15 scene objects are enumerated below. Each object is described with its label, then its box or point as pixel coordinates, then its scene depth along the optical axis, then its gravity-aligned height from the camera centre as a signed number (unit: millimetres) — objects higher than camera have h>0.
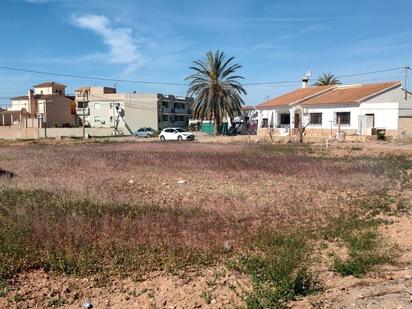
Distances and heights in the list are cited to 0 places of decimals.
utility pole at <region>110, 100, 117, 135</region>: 97188 +3453
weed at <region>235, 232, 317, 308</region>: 5410 -1934
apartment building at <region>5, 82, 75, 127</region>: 98188 +4556
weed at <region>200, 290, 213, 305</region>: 5619 -2068
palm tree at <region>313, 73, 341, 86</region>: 74438 +7860
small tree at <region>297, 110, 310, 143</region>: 42544 +530
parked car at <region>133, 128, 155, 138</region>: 69438 -543
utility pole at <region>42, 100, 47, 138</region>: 84462 +3380
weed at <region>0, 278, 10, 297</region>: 5752 -2028
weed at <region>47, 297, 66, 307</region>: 5580 -2105
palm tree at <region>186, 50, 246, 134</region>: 61750 +4979
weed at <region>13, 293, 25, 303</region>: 5598 -2057
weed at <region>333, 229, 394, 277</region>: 6543 -1974
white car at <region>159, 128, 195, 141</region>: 53250 -646
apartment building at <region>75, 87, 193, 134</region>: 96750 +4177
